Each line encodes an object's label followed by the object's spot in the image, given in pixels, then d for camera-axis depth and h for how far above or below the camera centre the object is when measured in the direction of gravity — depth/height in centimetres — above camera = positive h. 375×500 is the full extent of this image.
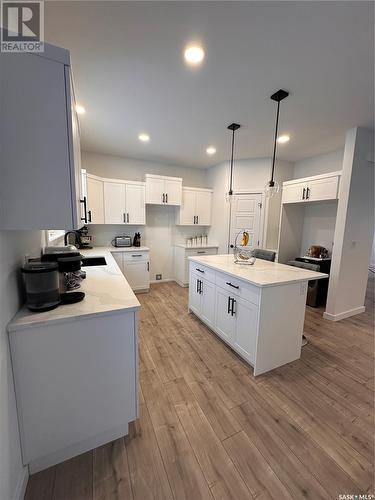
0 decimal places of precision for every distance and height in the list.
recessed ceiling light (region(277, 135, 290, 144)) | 322 +150
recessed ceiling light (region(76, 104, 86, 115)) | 247 +142
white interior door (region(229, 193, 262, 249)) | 439 +28
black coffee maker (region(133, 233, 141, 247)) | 446 -33
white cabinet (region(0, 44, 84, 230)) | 91 +39
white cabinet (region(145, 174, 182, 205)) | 426 +78
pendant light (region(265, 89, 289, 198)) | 211 +143
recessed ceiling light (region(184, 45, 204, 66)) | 159 +141
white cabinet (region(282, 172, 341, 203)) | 319 +73
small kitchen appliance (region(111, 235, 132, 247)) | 427 -35
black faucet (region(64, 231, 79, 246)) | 386 -28
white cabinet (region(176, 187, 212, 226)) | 477 +47
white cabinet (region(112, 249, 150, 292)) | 402 -86
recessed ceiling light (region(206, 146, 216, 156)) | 380 +149
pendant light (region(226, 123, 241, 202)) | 285 +146
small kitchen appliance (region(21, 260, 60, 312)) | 117 -37
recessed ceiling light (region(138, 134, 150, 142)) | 324 +145
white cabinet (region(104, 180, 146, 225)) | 398 +46
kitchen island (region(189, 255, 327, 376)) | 193 -84
